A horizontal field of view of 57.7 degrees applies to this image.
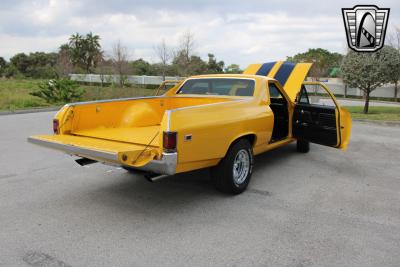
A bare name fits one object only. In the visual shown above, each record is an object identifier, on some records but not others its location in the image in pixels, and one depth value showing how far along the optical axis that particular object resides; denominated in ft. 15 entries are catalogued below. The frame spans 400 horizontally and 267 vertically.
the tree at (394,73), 50.68
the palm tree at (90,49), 181.98
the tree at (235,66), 188.77
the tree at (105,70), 120.57
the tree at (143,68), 158.04
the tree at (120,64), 116.67
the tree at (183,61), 109.19
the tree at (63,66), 124.89
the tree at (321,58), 157.58
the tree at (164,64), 115.67
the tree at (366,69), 50.60
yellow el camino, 12.46
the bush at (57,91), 59.93
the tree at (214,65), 151.77
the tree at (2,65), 162.63
